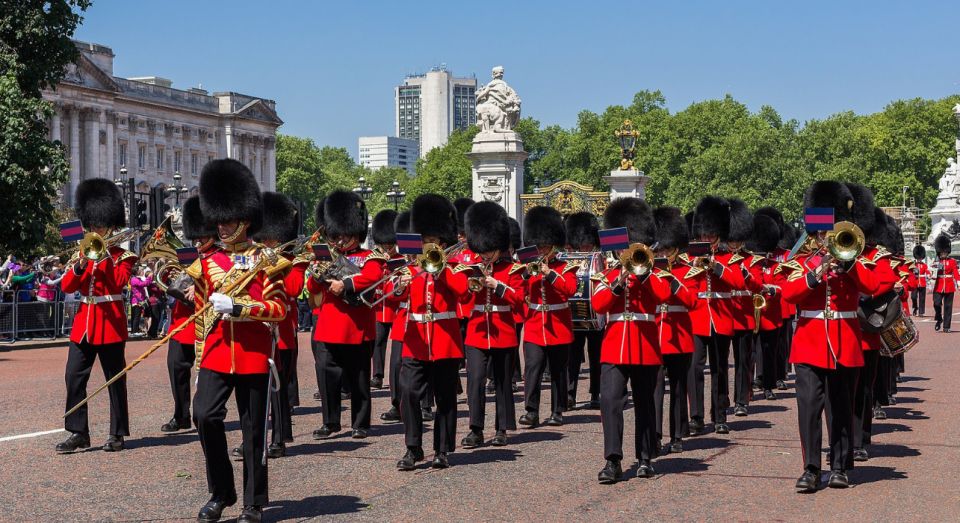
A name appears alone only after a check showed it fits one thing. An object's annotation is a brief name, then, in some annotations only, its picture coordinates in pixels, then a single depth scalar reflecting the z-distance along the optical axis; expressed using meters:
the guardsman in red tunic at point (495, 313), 9.91
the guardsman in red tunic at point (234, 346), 6.88
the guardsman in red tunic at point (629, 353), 8.14
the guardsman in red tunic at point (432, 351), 8.68
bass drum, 11.67
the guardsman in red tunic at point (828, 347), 7.96
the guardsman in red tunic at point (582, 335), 12.30
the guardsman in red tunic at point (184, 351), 10.20
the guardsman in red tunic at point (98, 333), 9.47
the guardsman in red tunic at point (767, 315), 12.38
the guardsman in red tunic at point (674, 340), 9.28
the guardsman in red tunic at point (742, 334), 11.56
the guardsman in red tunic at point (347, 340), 9.93
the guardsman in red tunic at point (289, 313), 9.08
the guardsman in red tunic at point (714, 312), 10.33
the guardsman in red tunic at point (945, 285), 23.38
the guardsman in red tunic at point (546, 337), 10.81
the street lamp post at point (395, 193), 37.93
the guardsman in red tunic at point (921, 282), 25.74
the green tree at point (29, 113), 20.78
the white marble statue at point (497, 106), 29.52
